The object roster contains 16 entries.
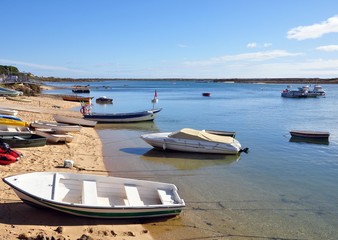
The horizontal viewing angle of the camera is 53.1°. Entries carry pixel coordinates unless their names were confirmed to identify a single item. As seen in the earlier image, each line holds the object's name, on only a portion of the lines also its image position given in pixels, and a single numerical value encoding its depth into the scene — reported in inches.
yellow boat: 813.3
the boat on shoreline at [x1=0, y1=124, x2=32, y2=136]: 697.0
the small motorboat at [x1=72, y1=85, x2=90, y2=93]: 3146.7
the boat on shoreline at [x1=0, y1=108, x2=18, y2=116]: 988.1
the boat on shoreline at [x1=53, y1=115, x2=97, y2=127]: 1037.2
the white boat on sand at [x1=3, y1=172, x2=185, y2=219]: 366.3
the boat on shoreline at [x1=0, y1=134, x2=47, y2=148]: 663.1
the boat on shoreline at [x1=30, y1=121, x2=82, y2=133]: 835.8
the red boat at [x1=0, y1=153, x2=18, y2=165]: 543.8
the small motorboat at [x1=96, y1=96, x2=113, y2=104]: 2248.8
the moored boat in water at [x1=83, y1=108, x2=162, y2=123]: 1250.0
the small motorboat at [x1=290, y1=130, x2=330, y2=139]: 994.1
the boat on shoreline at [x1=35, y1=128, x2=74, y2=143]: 762.2
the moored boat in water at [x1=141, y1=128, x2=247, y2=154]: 791.1
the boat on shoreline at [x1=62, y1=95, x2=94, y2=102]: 2127.2
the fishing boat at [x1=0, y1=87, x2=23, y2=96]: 1747.0
